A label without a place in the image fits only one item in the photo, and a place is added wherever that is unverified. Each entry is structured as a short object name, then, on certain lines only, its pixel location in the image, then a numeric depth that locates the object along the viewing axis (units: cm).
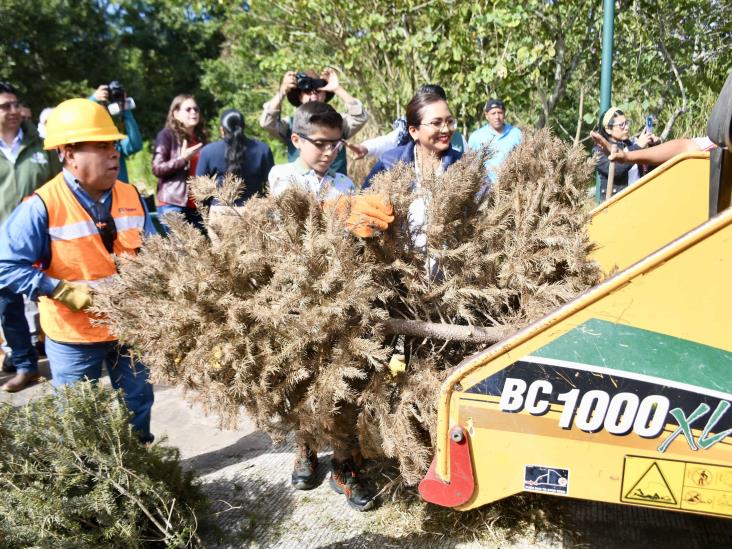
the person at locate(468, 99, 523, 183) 604
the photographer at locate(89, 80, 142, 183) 523
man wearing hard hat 283
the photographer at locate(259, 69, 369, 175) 450
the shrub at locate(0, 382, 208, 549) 222
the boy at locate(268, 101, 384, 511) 303
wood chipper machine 184
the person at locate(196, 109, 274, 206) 468
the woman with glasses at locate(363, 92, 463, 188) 307
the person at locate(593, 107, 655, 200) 556
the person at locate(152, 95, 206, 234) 511
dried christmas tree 214
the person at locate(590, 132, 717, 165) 340
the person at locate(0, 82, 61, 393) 480
